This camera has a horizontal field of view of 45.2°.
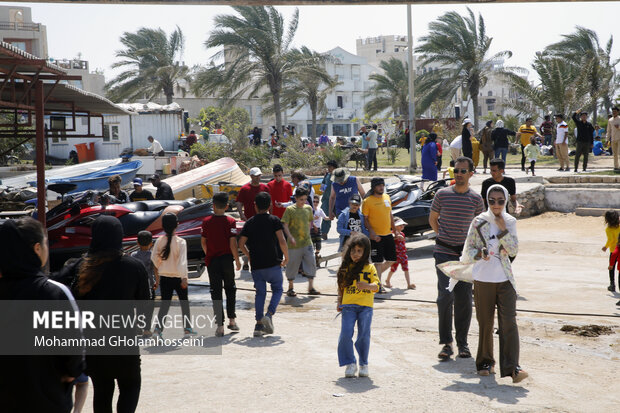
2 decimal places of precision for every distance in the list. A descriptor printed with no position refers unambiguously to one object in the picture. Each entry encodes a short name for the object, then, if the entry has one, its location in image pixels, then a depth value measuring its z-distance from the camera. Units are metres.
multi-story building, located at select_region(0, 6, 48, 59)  66.19
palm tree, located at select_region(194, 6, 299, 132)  36.28
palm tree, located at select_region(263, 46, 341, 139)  38.09
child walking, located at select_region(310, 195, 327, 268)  12.00
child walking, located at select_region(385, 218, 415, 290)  10.49
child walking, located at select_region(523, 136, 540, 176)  21.12
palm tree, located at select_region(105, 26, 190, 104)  44.03
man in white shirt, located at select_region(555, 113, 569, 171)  21.58
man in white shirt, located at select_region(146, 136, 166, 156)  29.92
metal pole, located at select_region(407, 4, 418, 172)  25.73
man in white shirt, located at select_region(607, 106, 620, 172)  20.22
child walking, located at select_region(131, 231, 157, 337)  8.16
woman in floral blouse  6.08
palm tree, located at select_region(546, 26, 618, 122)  41.50
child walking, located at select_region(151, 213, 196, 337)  7.62
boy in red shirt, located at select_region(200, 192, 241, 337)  7.91
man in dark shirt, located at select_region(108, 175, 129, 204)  12.26
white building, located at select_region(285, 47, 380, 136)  80.81
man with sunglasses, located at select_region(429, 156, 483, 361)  6.84
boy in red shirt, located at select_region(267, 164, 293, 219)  11.36
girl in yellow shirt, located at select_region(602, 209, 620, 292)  10.08
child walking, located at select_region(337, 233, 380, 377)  6.28
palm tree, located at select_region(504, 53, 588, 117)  30.14
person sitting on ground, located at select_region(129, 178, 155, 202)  12.89
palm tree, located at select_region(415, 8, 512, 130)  37.66
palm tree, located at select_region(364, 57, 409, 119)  54.15
